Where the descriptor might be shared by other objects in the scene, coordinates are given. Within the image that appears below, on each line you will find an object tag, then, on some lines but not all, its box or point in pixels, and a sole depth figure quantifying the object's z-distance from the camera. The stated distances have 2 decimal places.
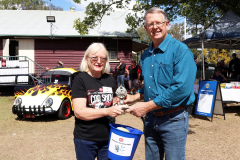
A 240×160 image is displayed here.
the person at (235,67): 12.48
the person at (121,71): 13.72
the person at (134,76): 12.90
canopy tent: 8.71
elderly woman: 2.21
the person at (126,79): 15.45
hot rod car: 7.26
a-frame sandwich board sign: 7.54
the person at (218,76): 9.69
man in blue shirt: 2.06
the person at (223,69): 13.57
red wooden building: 15.71
